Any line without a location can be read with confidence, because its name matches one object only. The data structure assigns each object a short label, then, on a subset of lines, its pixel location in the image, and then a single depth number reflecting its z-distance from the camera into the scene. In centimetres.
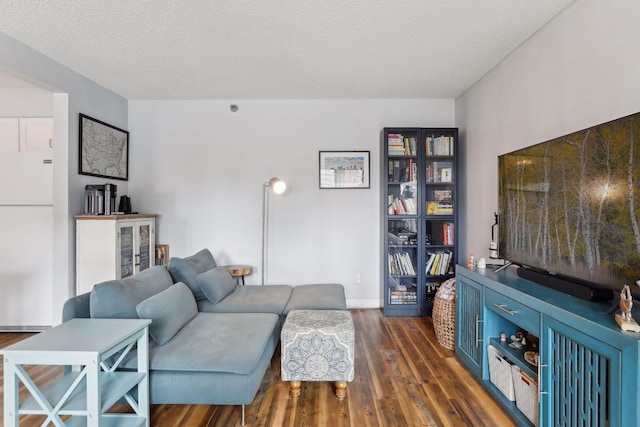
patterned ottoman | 191
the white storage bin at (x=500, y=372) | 181
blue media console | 111
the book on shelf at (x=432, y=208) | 347
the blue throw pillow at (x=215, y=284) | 257
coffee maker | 296
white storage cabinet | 287
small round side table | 339
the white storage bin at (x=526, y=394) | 160
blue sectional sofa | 166
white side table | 129
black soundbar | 145
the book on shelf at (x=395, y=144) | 349
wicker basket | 264
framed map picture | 302
